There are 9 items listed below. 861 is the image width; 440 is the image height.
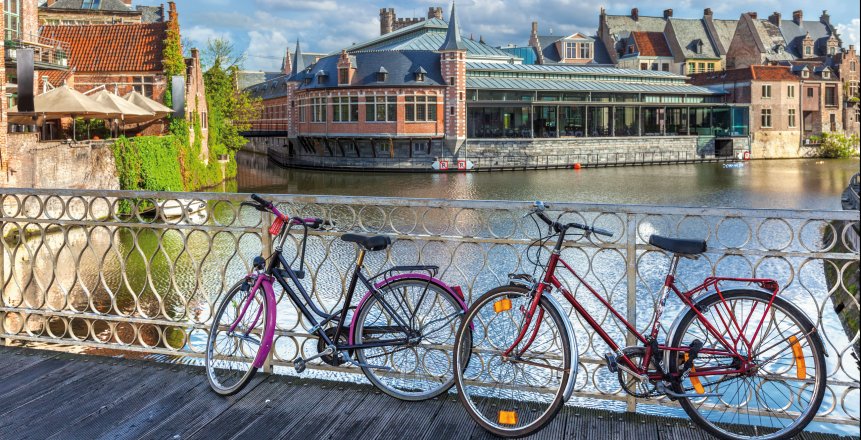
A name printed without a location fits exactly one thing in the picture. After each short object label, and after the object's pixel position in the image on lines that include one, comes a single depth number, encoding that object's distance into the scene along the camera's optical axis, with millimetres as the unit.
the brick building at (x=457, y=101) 45219
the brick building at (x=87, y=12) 49094
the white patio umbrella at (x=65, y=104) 20203
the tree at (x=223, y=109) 38106
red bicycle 3180
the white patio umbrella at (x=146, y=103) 25094
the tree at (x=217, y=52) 46462
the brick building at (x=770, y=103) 56719
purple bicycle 3701
